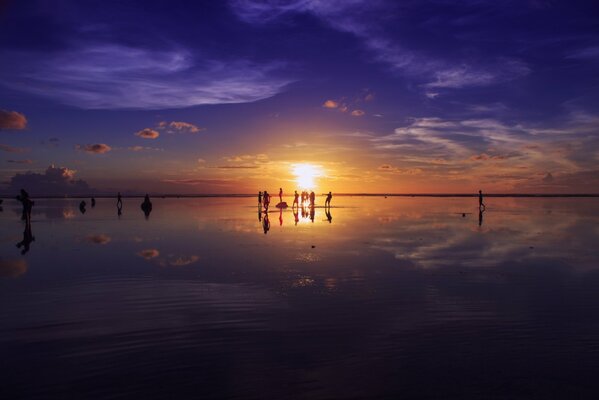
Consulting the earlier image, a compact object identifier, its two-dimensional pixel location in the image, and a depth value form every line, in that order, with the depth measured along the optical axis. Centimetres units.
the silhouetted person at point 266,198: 6512
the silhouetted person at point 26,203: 3954
